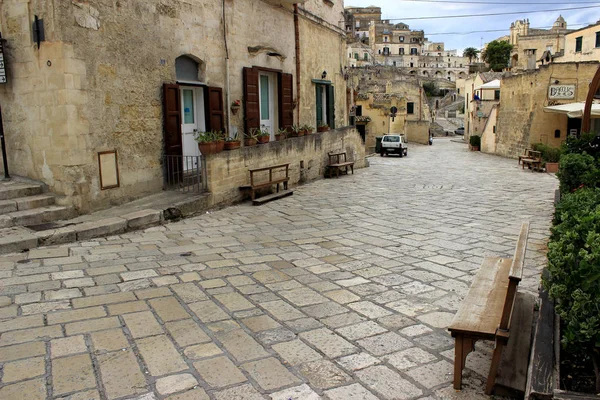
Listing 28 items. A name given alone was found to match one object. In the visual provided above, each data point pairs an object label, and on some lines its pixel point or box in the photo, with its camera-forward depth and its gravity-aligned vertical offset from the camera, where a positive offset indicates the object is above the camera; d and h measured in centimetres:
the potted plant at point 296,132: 1270 -14
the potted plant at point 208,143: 865 -26
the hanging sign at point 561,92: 2044 +126
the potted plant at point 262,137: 1069 -22
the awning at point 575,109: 1589 +41
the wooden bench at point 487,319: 279 -125
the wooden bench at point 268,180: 970 -119
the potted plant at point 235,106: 1112 +51
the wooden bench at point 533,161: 1778 -149
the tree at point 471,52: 9279 +1383
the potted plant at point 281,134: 1200 -19
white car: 2767 -122
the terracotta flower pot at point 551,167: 1688 -165
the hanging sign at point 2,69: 736 +100
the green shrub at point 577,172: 635 -72
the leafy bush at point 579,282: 250 -92
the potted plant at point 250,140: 1044 -28
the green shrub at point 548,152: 1852 -123
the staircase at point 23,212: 594 -114
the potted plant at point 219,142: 891 -26
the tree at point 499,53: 6869 +1008
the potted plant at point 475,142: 3303 -136
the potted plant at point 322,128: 1462 -6
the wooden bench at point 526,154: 1941 -142
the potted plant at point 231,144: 931 -31
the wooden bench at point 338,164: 1456 -120
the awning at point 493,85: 3028 +240
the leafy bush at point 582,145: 812 -43
